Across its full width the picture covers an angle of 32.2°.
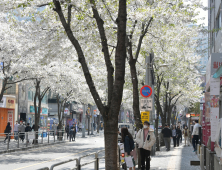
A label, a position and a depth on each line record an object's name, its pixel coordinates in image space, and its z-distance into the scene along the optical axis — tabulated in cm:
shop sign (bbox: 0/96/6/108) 3927
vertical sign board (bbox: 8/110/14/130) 4275
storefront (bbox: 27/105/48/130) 5084
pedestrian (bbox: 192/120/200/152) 2058
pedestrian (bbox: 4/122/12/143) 3269
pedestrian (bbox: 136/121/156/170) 1196
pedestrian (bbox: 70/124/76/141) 3606
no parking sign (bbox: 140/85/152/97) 1589
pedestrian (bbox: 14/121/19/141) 2463
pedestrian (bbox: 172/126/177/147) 2955
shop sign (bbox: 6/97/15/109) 4106
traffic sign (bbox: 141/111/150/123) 1700
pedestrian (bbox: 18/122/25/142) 3025
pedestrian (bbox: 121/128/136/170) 1192
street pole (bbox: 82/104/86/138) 4490
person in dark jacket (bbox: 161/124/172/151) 2486
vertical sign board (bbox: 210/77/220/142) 857
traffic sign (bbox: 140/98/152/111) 1564
